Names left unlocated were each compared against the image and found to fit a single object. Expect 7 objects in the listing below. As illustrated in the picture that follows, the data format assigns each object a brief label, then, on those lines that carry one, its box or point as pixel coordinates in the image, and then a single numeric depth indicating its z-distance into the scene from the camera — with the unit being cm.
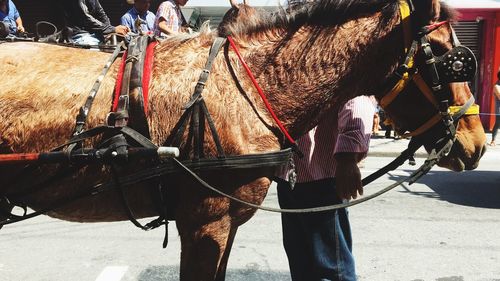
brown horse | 206
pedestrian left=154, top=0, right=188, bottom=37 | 478
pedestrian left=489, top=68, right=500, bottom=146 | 1126
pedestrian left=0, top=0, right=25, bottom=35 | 584
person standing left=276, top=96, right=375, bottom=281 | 264
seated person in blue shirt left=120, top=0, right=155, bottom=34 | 558
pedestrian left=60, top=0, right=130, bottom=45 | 425
